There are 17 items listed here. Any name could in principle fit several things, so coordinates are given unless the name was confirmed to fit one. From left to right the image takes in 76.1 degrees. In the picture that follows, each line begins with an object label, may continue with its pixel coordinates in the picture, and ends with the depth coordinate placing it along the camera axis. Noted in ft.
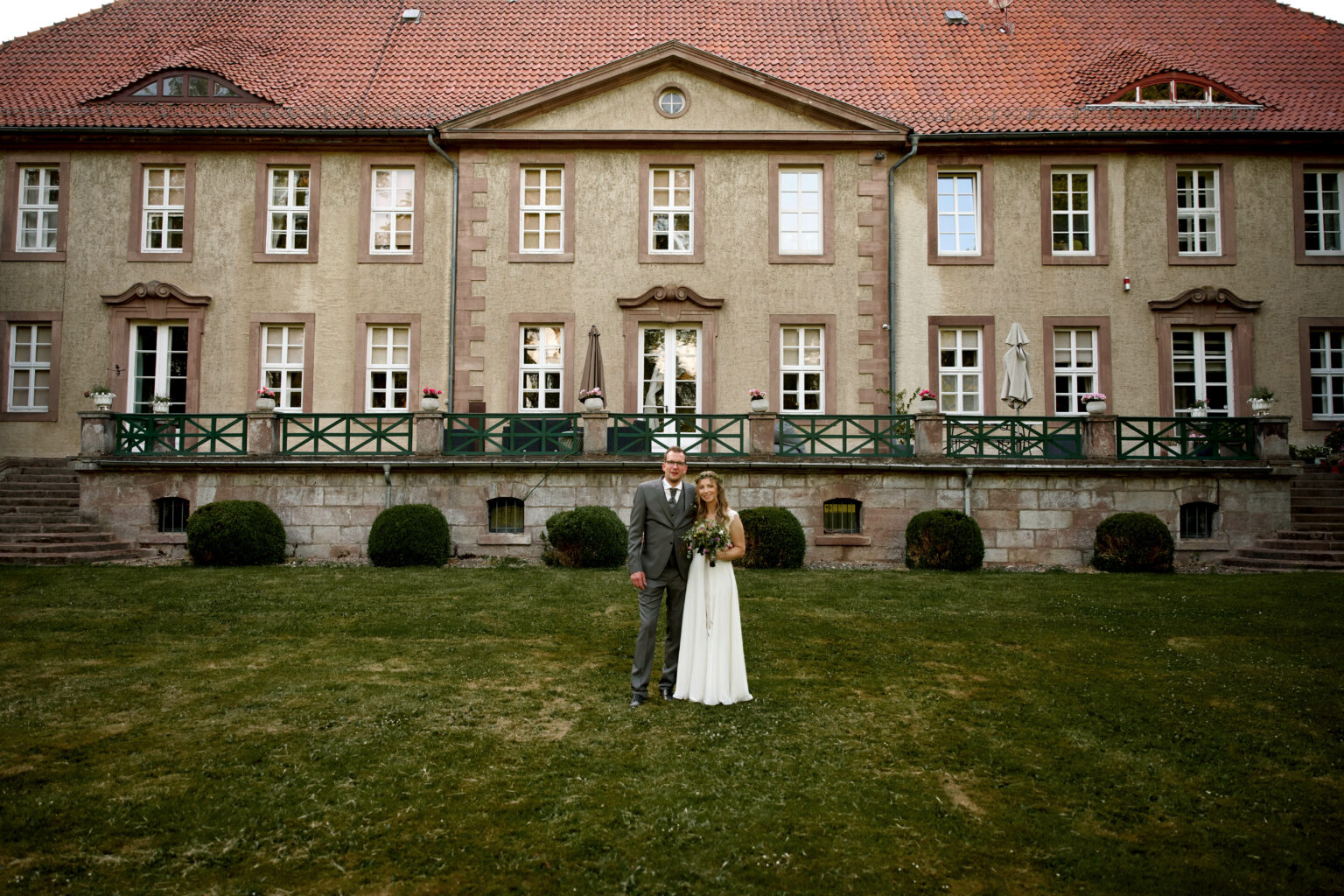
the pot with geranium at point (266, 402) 55.72
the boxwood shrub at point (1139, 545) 50.44
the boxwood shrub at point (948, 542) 50.11
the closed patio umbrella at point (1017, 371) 57.41
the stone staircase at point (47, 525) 50.31
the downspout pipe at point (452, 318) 65.92
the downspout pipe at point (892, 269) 65.87
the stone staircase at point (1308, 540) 51.06
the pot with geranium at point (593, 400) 55.52
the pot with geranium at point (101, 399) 57.93
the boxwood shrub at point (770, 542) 49.73
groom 22.95
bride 22.56
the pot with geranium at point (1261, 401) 56.34
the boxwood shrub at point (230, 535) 49.03
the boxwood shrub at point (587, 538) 49.47
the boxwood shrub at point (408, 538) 50.26
